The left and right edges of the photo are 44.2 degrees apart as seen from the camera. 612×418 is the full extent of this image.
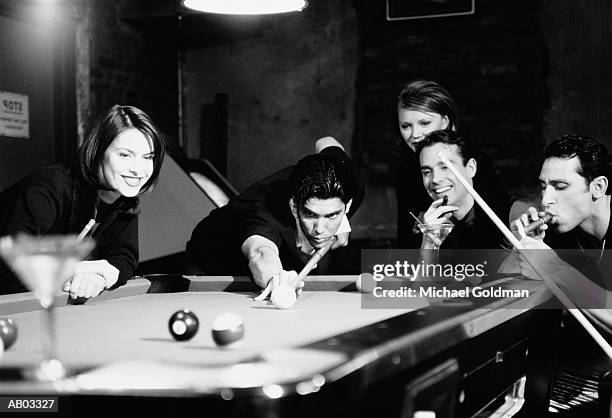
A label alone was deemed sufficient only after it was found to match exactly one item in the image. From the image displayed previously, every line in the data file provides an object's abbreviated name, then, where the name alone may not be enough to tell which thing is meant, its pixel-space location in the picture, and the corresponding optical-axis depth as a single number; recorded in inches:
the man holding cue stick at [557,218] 74.2
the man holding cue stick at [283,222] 103.6
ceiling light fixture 106.0
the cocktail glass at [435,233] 97.7
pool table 40.9
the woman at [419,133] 119.3
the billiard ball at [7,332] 51.3
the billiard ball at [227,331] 50.3
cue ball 72.9
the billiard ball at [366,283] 84.2
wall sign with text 173.3
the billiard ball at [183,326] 53.2
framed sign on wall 187.2
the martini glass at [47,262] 49.5
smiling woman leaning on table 91.8
